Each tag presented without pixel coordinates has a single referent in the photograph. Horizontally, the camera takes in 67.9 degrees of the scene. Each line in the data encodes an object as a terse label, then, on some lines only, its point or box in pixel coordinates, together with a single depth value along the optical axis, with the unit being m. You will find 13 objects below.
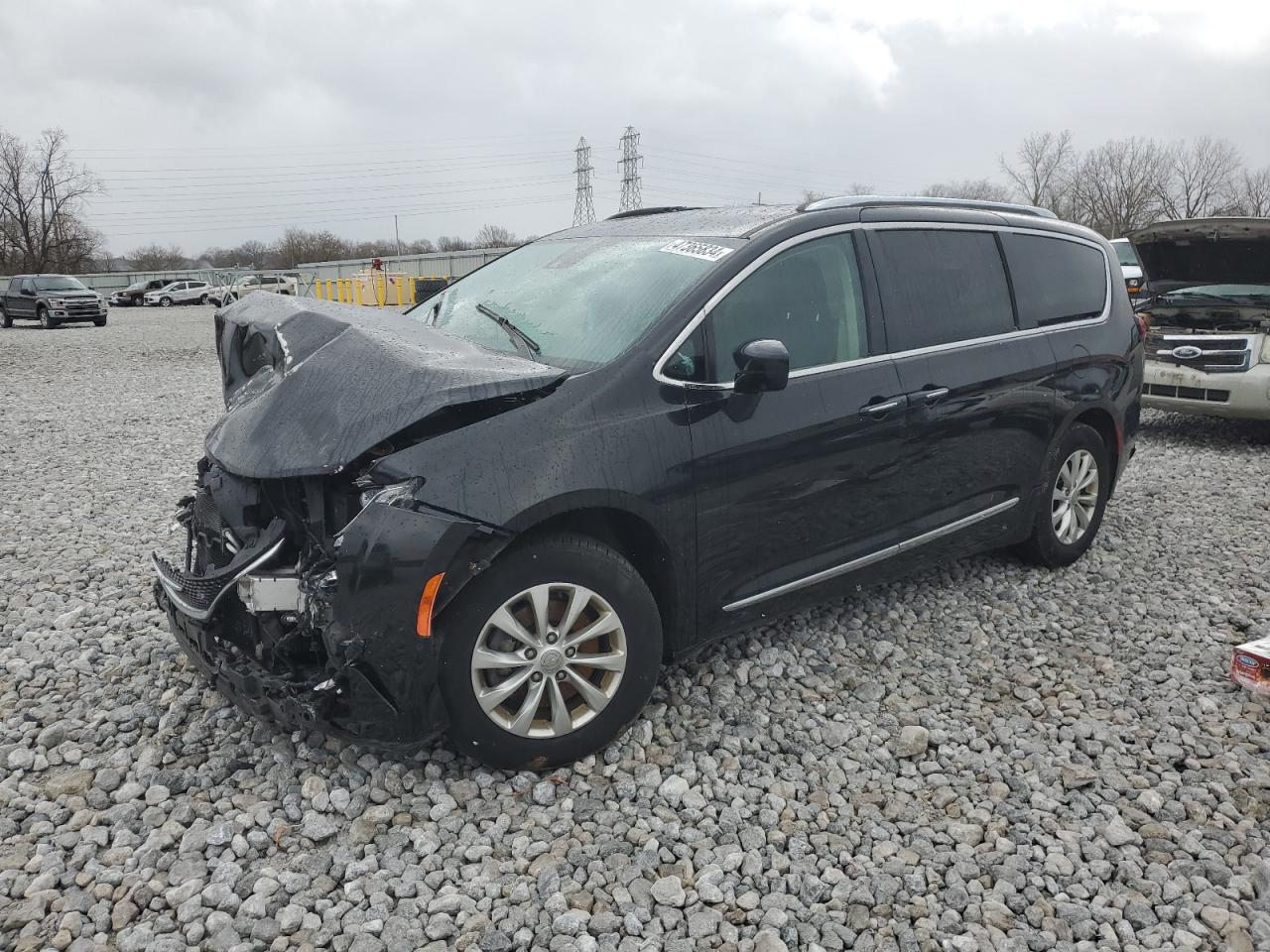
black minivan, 2.81
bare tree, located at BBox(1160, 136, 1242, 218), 65.06
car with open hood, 7.94
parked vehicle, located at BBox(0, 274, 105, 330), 27.05
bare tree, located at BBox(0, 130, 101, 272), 62.53
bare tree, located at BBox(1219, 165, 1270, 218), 62.22
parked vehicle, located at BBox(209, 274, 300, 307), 40.57
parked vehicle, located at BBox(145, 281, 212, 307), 47.19
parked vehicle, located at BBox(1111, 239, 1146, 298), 10.78
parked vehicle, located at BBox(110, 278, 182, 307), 48.06
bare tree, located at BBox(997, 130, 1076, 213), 63.25
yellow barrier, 30.44
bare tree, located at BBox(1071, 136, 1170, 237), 61.19
